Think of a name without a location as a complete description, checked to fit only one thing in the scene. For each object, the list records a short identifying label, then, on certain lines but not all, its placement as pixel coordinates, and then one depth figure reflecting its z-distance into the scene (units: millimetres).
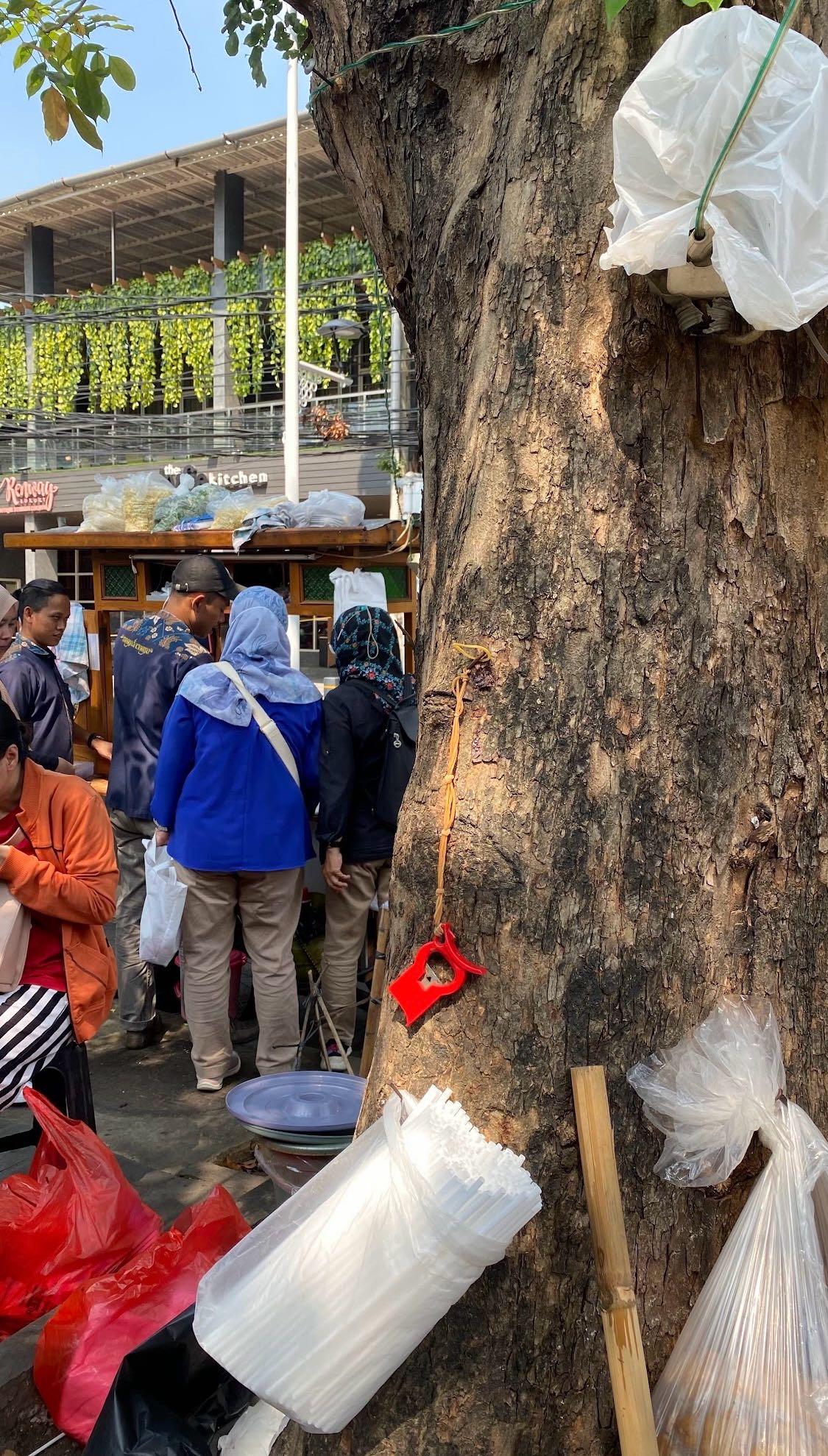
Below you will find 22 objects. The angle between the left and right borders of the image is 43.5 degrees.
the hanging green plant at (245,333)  17438
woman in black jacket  4293
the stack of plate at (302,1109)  2797
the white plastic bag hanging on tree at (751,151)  1438
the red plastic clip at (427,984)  1652
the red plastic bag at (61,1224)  2516
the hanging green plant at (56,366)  20156
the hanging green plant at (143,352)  19062
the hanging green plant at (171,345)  18797
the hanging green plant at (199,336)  18438
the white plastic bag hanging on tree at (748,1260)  1450
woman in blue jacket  4148
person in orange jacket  2793
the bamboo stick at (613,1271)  1479
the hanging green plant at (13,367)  20609
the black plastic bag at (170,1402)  1919
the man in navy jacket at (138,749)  4820
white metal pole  11852
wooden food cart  7805
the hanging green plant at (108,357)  19375
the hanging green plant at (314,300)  16781
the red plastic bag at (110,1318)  2238
